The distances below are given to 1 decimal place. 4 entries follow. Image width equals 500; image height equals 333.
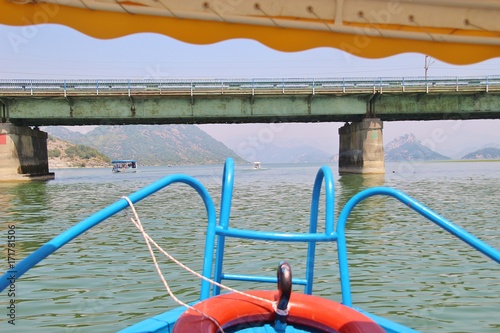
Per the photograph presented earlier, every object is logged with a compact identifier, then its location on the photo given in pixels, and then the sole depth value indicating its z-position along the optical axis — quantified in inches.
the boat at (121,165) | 2581.0
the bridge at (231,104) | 1401.3
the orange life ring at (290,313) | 92.1
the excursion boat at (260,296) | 90.0
